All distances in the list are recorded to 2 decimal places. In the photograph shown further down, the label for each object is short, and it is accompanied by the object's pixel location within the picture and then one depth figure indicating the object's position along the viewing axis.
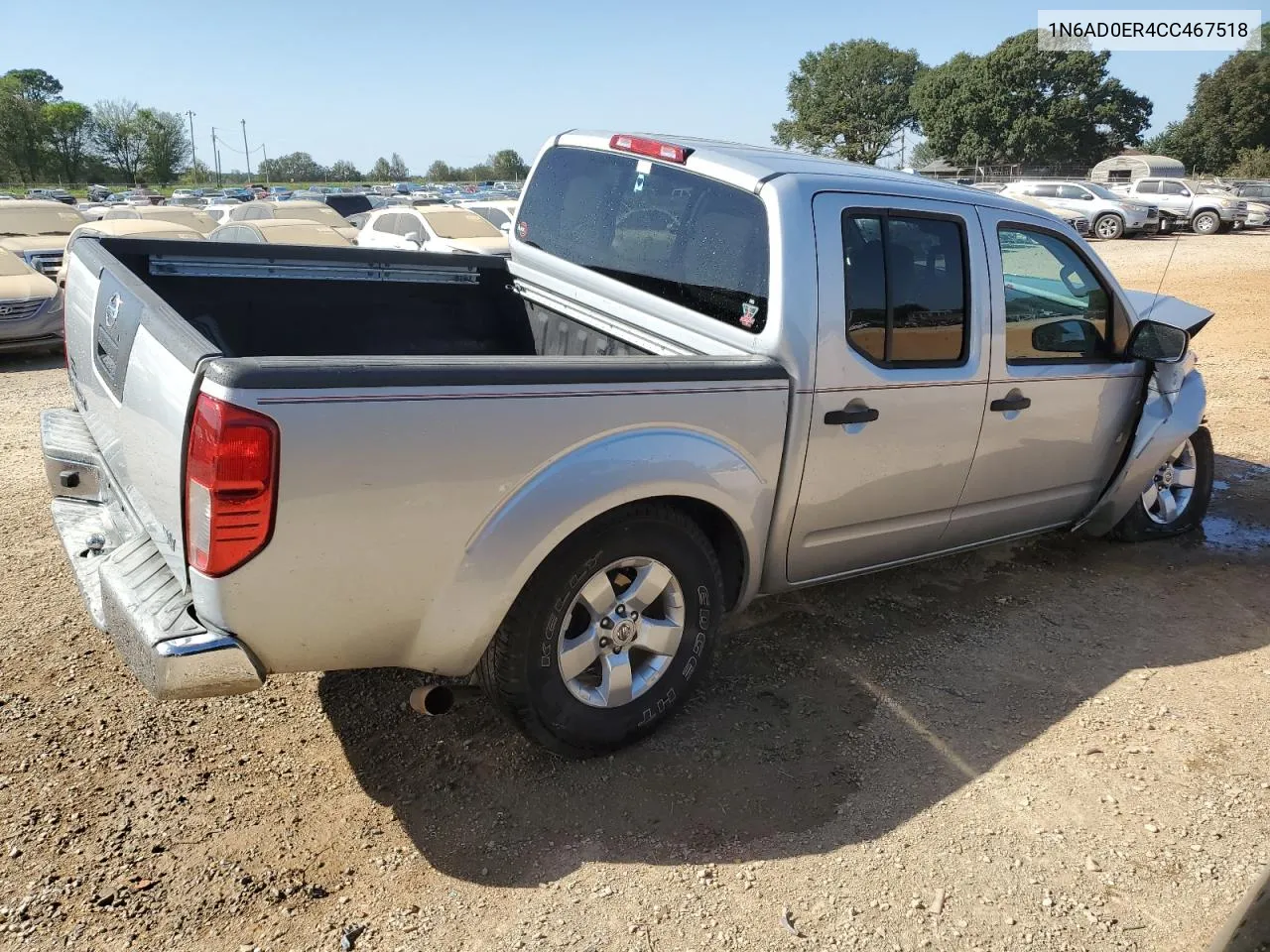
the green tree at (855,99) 84.94
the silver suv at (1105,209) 27.91
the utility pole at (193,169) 105.69
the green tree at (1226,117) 63.94
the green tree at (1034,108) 69.94
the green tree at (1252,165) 55.14
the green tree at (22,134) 84.12
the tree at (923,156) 75.00
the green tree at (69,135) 93.00
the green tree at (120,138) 101.50
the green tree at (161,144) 101.50
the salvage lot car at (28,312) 9.60
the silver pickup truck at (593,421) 2.30
